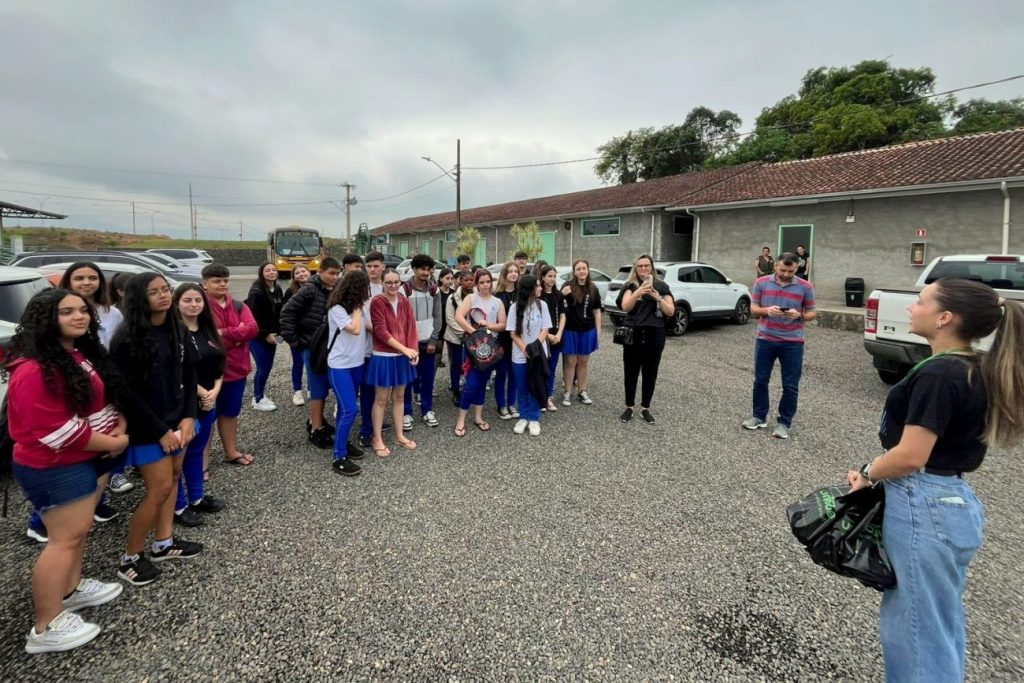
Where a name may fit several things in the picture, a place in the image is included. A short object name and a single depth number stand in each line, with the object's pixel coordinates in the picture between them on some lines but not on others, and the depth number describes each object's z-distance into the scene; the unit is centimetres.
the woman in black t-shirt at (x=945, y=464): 162
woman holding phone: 522
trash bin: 1382
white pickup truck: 597
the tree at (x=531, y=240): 2519
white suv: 1131
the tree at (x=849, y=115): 2645
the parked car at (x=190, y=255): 2656
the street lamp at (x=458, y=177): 2870
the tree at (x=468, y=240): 2945
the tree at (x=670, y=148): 4038
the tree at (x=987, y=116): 2711
